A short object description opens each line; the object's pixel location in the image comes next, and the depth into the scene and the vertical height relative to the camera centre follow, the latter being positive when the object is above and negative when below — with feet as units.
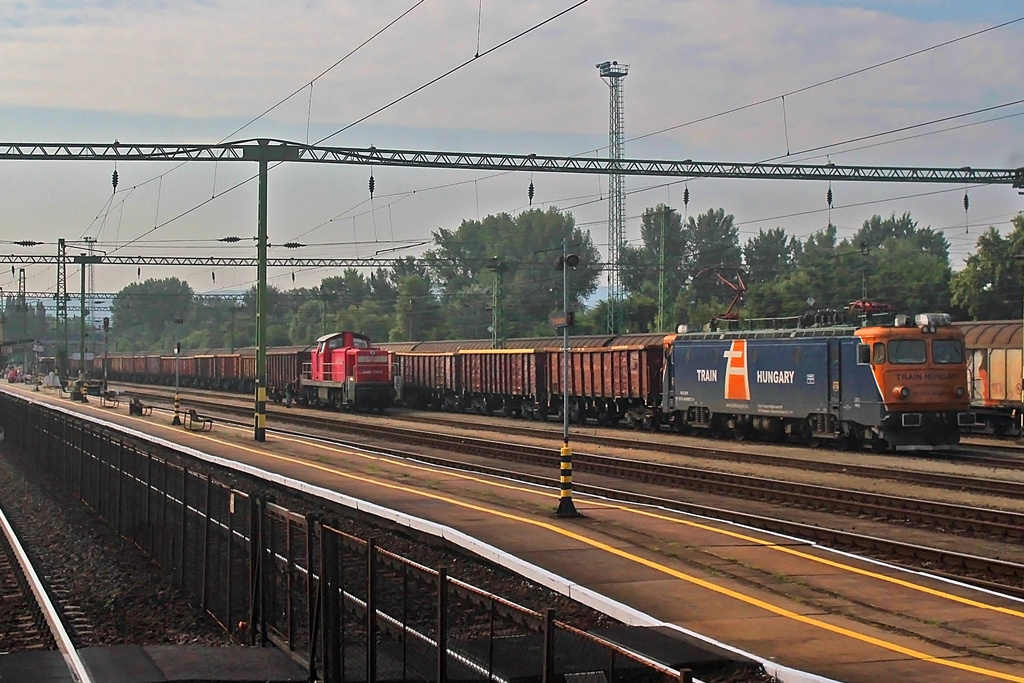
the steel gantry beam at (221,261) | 220.02 +19.78
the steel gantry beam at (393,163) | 101.19 +18.82
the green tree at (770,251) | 390.21 +36.92
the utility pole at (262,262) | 99.81 +8.91
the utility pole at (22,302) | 262.67 +15.55
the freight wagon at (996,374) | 112.57 -1.72
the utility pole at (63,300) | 216.54 +13.03
